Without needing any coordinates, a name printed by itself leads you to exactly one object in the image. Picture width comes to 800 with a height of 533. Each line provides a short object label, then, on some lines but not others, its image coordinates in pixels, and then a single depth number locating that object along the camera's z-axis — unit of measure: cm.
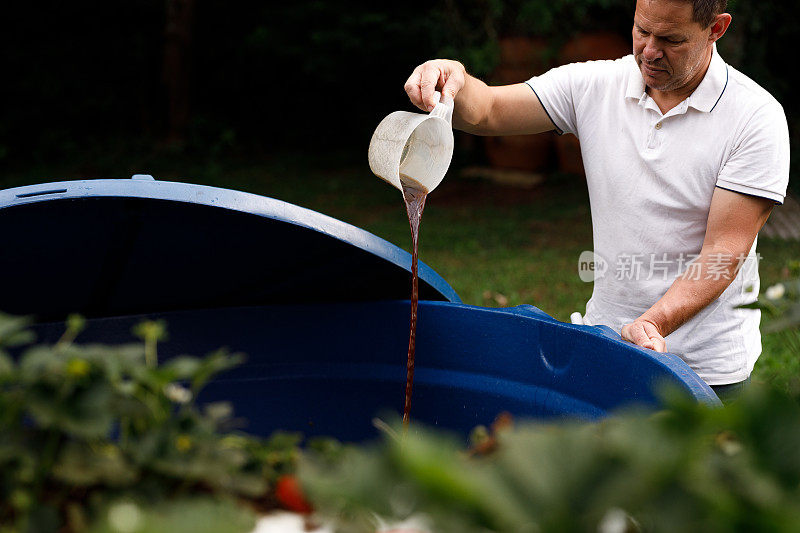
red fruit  70
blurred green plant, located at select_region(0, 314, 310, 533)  60
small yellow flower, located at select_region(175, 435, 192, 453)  65
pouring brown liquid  170
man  182
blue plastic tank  148
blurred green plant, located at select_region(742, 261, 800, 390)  71
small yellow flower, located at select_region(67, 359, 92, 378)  60
